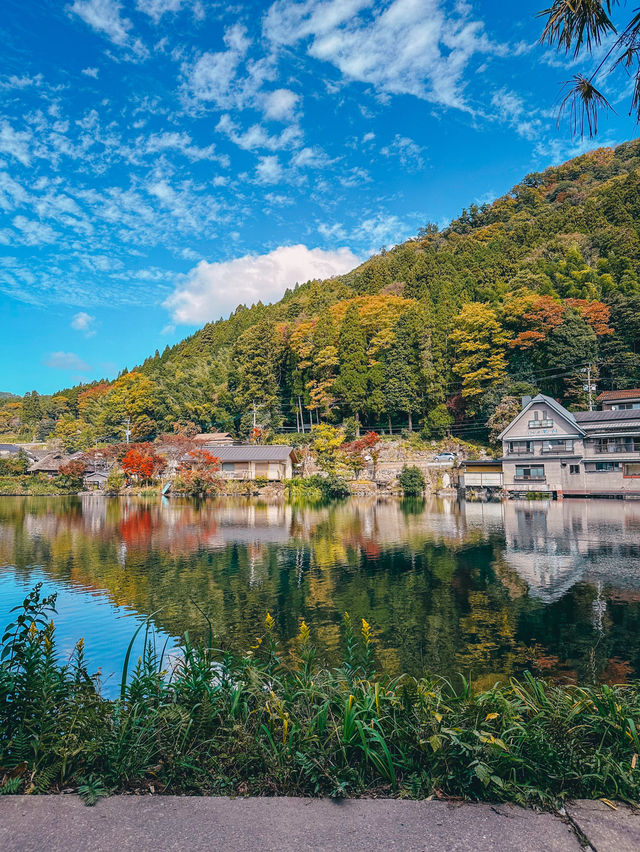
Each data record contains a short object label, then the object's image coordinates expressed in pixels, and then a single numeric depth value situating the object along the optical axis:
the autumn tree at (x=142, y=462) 34.97
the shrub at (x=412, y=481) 31.02
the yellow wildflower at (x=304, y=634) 3.26
